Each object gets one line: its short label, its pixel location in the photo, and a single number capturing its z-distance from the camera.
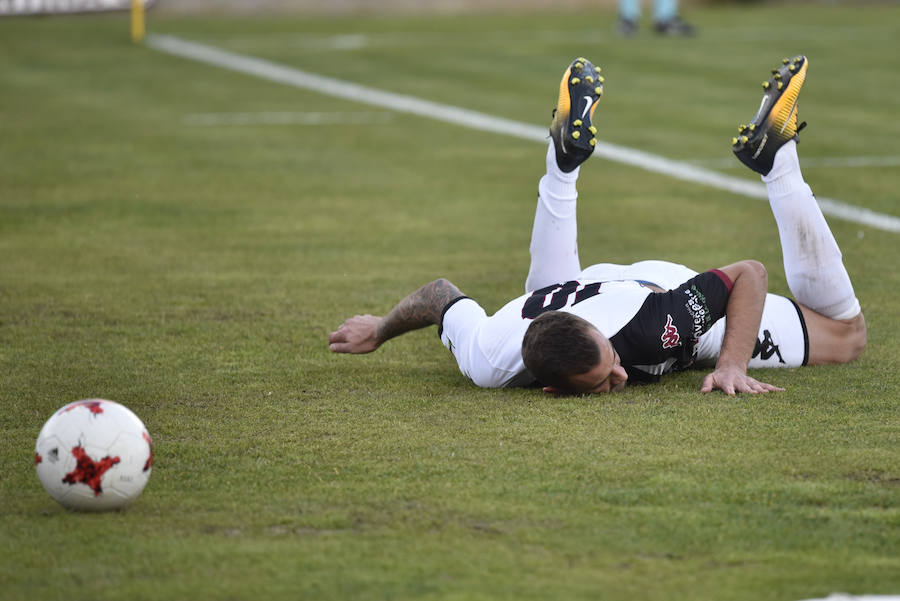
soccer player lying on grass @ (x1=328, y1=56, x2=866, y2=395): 12.16
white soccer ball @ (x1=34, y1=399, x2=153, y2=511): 9.45
